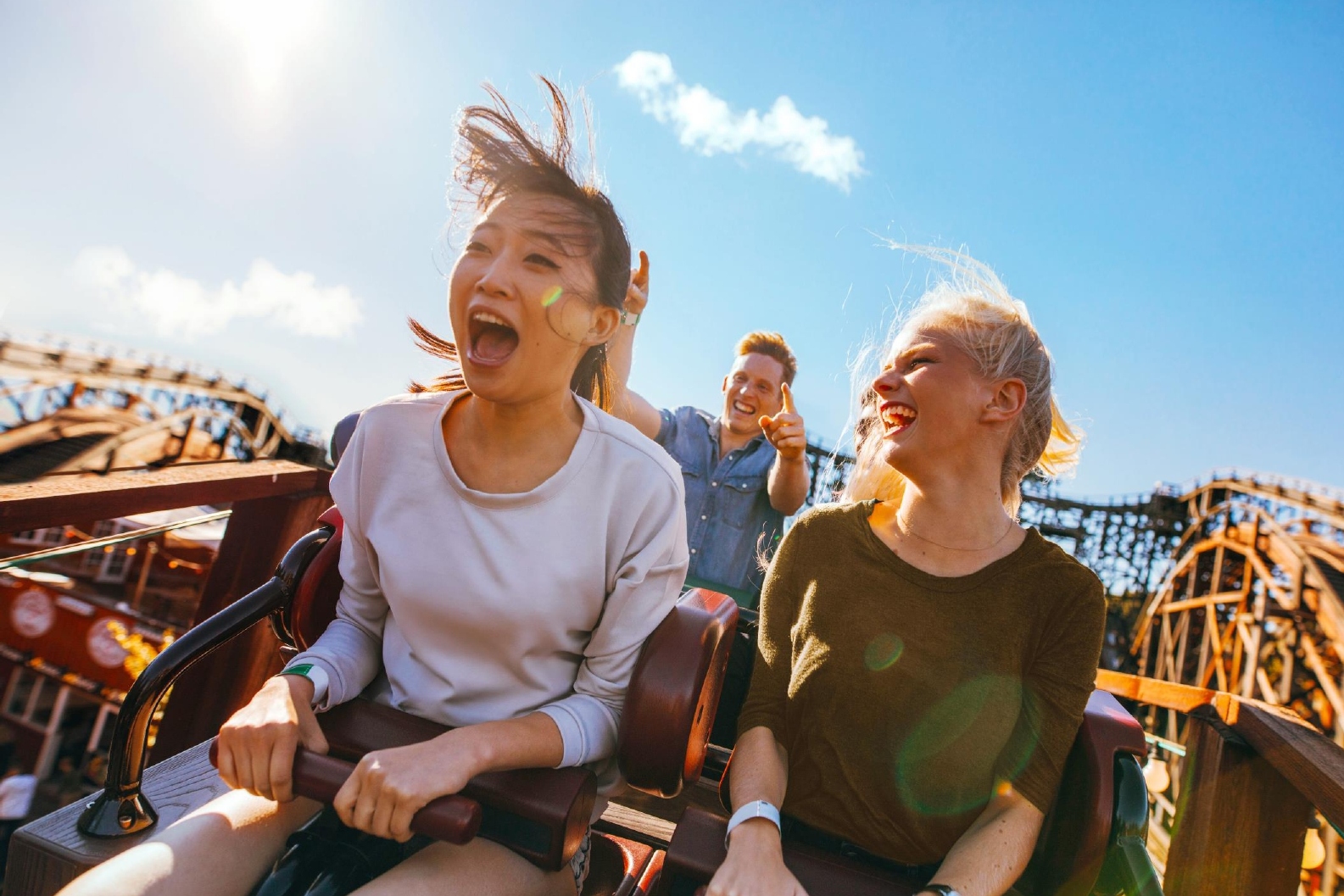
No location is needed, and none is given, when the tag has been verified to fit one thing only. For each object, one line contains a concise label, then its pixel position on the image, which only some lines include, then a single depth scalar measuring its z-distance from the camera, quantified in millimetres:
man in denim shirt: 2875
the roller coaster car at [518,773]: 858
